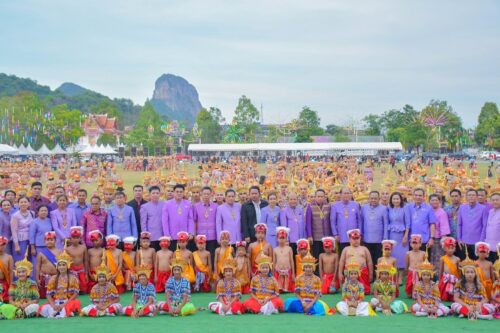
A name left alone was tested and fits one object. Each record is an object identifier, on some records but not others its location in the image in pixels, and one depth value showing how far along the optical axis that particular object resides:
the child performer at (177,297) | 7.39
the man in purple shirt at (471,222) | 8.49
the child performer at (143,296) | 7.36
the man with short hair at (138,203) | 9.45
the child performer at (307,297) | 7.42
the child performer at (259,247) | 8.65
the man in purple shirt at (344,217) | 9.09
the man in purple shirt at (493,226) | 8.17
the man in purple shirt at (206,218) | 9.31
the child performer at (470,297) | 7.12
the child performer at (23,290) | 7.46
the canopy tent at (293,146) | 62.00
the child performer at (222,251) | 8.64
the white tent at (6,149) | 50.59
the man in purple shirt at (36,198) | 9.37
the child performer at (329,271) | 8.57
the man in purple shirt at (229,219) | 9.16
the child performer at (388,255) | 8.14
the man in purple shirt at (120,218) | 9.00
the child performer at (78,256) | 8.47
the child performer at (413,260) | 8.24
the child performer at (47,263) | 8.23
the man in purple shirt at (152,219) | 9.28
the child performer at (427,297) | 7.25
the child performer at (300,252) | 8.27
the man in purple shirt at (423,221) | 8.69
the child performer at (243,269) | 8.54
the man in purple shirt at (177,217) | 9.18
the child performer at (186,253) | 8.62
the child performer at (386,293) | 7.48
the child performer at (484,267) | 7.47
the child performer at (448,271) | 7.92
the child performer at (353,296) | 7.34
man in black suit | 9.16
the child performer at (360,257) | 8.32
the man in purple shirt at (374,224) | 8.95
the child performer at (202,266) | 8.77
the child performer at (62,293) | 7.36
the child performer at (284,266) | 8.55
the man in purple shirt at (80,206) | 9.20
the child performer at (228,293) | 7.45
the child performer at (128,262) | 8.70
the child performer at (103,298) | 7.36
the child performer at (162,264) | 8.59
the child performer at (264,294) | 7.45
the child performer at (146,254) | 8.60
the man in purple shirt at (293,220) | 9.19
